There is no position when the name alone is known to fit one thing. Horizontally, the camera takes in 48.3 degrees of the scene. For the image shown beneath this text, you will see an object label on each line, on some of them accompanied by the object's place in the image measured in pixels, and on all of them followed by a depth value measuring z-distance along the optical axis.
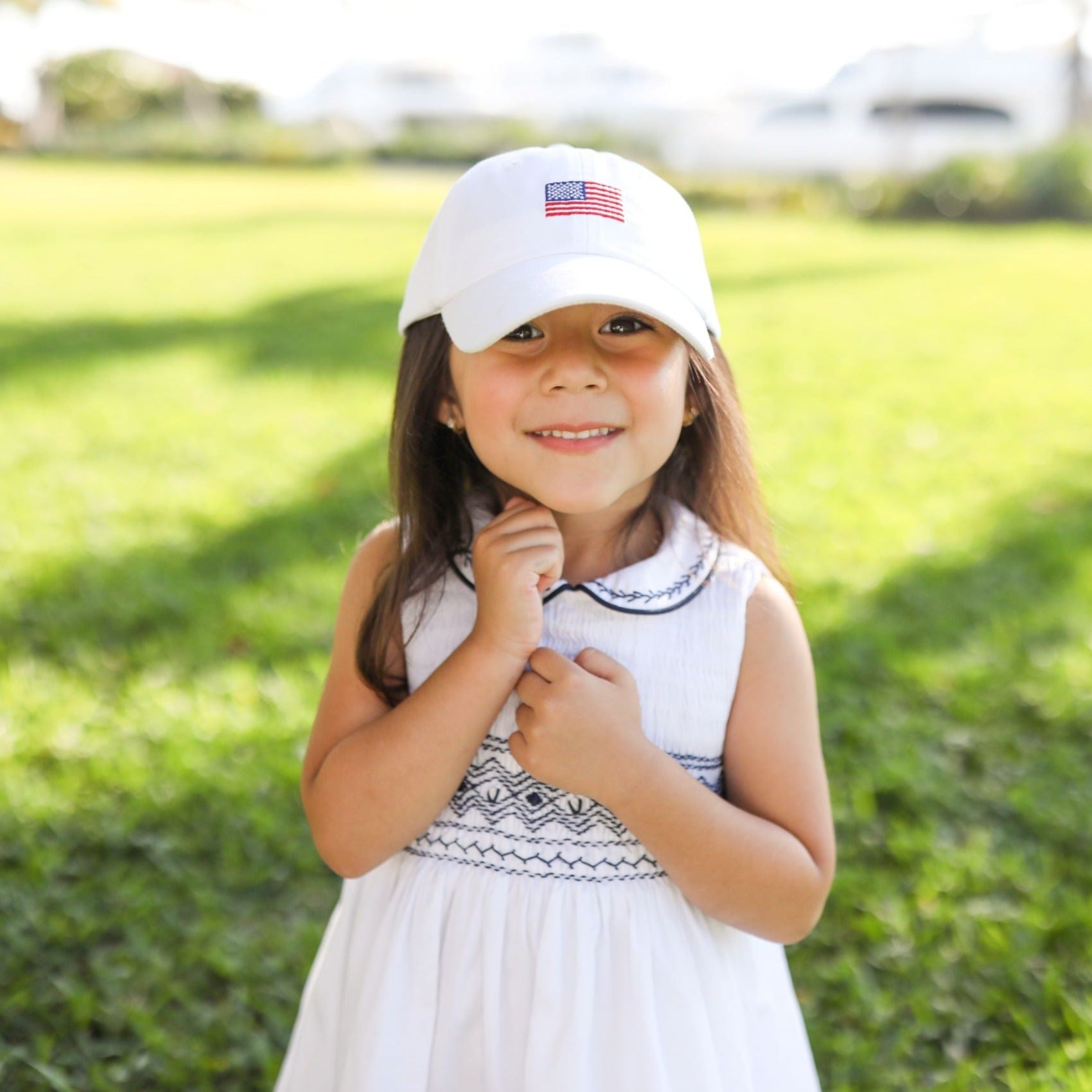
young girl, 1.30
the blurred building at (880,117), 43.81
